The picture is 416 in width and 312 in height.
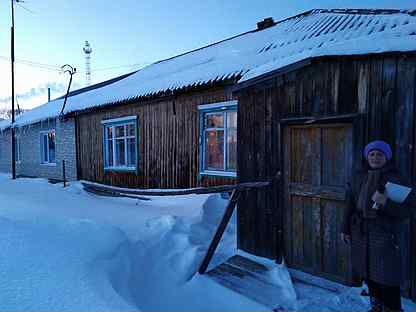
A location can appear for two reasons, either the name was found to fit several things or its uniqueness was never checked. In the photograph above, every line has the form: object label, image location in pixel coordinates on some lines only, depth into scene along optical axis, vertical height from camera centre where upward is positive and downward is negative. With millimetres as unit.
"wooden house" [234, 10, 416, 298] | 2977 +159
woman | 2469 -695
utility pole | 15219 +4370
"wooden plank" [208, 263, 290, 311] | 3156 -1611
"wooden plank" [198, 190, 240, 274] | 3953 -1043
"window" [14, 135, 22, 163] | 16597 +42
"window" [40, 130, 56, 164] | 14230 +168
